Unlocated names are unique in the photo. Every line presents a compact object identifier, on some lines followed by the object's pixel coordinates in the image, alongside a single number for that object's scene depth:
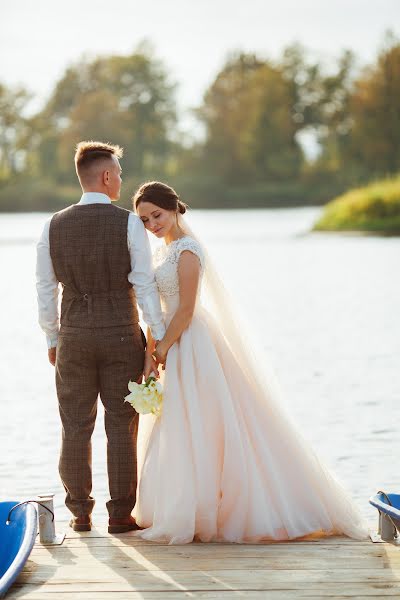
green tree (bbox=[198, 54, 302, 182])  119.59
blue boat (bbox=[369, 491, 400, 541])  7.48
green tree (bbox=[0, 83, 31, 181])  131.20
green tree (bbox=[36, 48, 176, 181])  125.26
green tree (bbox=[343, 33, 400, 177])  110.69
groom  7.56
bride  7.74
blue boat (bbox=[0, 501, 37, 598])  6.83
